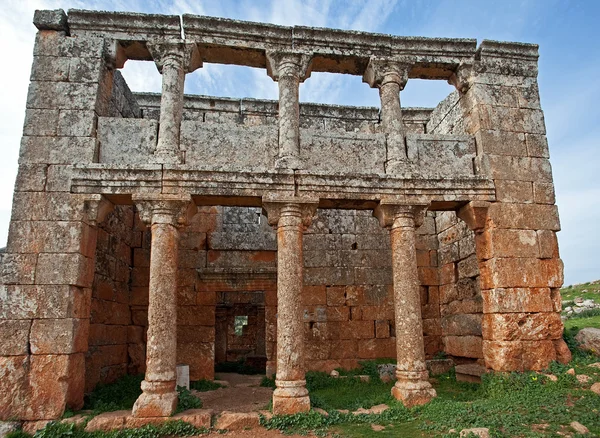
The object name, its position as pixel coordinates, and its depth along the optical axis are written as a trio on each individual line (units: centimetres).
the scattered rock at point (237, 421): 646
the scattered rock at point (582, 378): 709
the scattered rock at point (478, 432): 559
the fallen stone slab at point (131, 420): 623
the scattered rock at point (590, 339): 809
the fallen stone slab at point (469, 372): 858
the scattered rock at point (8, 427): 607
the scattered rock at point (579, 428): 566
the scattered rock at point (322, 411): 672
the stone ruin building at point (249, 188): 677
